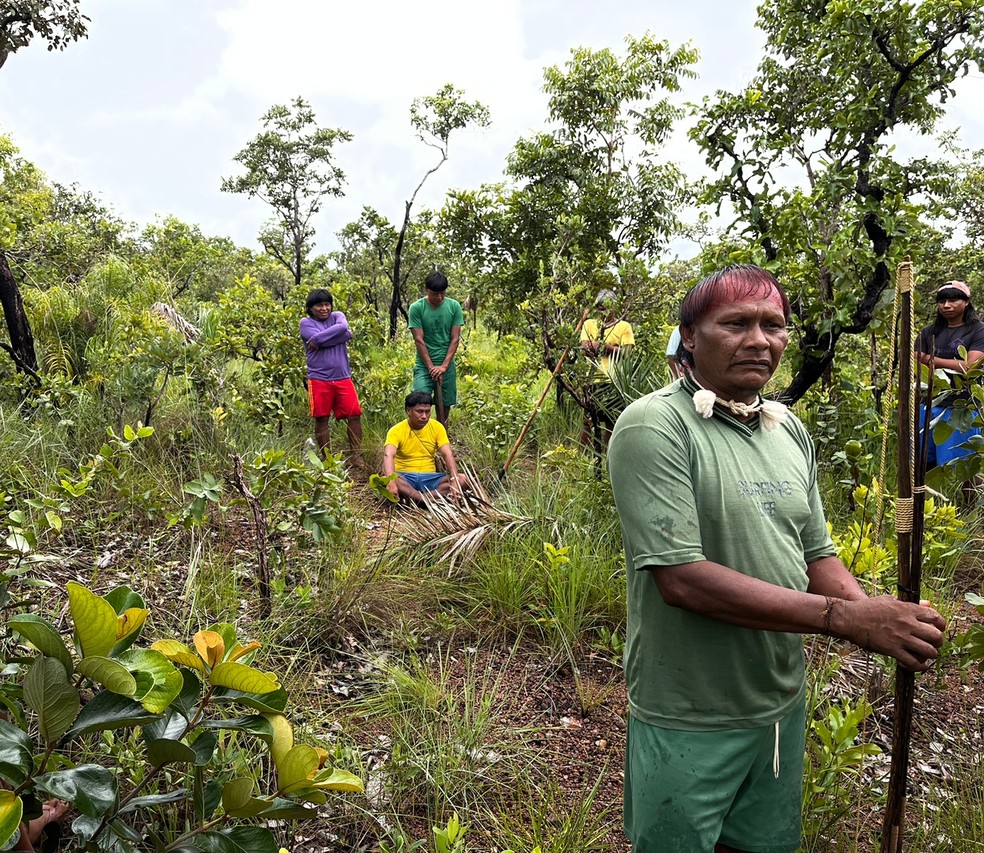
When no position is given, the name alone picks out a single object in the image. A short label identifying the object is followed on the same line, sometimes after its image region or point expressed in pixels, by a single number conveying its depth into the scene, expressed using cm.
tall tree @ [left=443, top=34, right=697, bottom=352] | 786
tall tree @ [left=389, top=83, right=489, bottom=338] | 1282
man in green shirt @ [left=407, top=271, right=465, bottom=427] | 680
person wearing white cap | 473
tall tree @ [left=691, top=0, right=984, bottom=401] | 445
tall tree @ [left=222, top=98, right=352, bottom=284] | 1855
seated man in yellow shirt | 553
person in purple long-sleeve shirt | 633
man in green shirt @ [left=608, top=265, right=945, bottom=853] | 150
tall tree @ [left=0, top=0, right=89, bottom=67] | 593
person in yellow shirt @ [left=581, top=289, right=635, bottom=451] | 505
